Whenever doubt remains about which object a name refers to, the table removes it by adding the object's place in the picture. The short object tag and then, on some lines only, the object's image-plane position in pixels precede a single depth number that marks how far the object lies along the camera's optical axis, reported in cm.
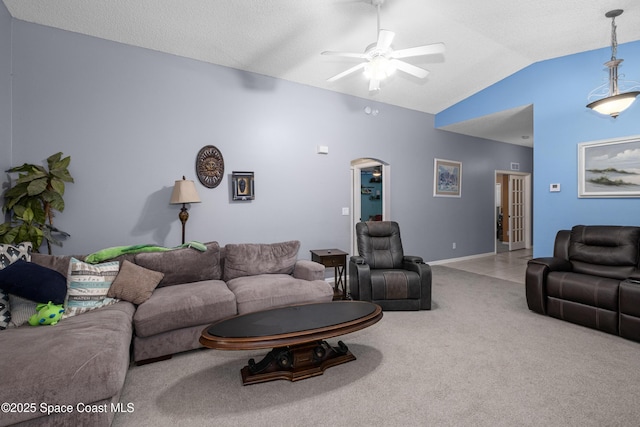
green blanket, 269
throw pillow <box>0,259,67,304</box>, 197
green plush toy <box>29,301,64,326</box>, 197
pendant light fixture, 304
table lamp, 324
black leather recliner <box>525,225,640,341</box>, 268
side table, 387
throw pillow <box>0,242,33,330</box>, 196
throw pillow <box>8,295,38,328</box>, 199
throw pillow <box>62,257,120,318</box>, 226
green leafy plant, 254
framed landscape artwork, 356
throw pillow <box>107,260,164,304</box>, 245
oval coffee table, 186
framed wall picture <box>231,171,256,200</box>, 388
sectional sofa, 146
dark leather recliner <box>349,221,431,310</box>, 339
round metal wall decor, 366
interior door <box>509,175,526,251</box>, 768
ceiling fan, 250
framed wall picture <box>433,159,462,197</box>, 590
